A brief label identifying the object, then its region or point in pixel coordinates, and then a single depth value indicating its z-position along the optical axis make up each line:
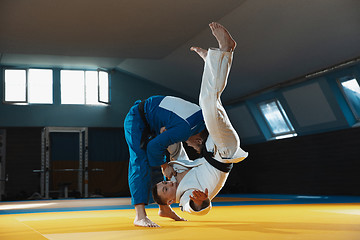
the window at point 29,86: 12.72
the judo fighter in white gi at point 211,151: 2.83
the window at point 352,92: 8.85
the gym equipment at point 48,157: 11.89
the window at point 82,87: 13.18
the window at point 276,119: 11.14
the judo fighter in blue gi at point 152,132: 3.16
